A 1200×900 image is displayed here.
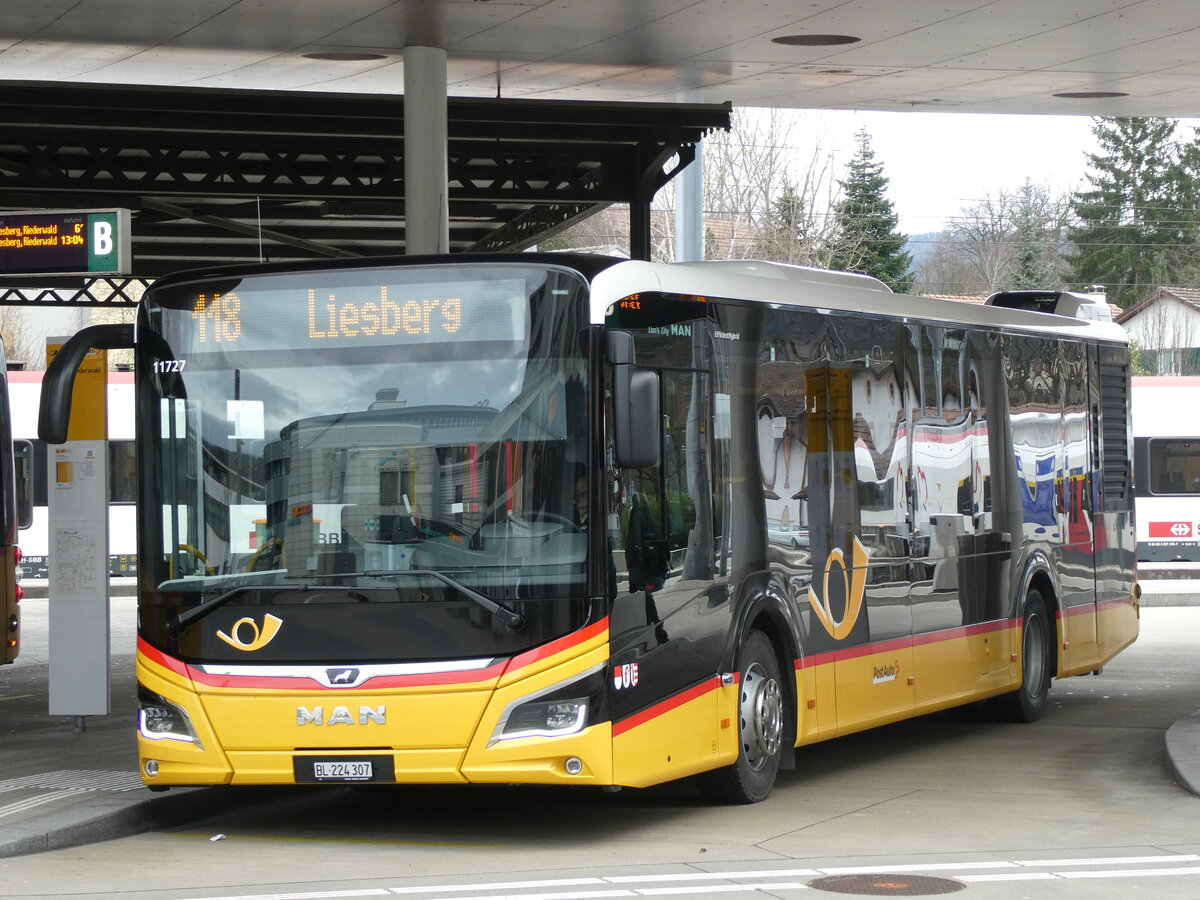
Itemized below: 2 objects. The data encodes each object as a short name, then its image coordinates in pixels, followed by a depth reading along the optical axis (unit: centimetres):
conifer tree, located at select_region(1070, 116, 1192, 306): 8362
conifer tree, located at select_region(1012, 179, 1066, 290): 8494
